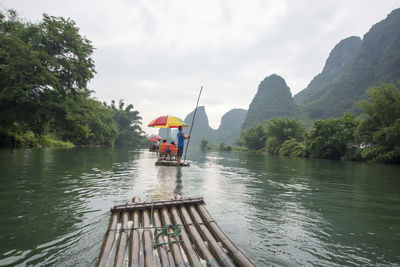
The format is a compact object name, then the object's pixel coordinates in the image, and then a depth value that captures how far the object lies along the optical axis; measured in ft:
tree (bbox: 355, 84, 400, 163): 93.56
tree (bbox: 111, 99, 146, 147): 258.16
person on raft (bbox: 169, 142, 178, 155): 51.03
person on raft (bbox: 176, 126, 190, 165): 43.26
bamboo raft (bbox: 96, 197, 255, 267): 9.45
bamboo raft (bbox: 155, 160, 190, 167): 49.01
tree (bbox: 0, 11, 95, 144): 47.83
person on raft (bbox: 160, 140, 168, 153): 51.57
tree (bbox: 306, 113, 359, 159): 123.24
